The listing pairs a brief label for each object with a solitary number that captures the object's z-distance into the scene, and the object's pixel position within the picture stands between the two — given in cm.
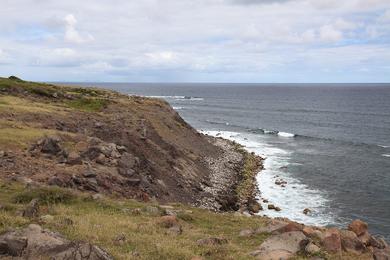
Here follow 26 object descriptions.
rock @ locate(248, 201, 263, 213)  4641
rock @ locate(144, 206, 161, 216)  2365
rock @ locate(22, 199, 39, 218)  1984
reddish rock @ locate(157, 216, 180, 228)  2077
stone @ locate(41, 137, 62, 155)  3622
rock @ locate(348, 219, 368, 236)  2166
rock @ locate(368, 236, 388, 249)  2132
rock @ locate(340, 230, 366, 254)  1914
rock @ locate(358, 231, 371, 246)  2110
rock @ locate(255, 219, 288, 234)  2024
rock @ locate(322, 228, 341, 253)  1844
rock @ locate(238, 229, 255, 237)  2022
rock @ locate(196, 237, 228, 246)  1795
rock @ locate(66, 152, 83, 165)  3430
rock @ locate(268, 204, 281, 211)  4805
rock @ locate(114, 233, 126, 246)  1660
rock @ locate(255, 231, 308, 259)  1678
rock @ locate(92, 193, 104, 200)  2520
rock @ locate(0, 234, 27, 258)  1398
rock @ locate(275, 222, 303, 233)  1967
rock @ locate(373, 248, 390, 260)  1789
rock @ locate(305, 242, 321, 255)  1731
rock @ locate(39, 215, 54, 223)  1866
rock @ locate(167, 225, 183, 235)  1961
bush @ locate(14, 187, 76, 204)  2328
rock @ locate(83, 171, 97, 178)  3234
